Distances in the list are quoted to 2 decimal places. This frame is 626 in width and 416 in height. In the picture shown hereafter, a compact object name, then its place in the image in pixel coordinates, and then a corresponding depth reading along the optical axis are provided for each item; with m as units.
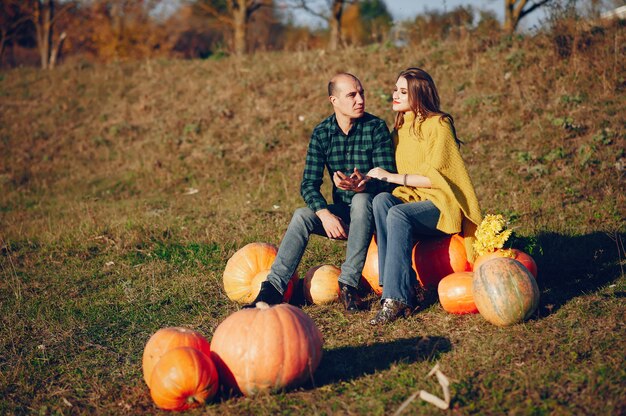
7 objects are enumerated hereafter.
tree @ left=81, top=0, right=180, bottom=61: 27.92
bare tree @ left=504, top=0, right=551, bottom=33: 14.61
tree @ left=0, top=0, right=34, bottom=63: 23.19
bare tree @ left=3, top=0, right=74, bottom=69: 21.72
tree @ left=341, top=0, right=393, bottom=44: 39.47
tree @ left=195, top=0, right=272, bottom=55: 20.27
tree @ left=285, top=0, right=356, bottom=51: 17.70
